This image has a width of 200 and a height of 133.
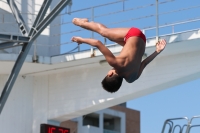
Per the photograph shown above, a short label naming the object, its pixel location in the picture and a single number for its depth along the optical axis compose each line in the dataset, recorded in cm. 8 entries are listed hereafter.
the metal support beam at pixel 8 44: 1118
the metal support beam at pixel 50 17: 1041
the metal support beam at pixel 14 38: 1075
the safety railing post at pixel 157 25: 1240
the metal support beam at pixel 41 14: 1078
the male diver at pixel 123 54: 622
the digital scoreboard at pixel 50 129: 1357
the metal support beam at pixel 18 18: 1129
